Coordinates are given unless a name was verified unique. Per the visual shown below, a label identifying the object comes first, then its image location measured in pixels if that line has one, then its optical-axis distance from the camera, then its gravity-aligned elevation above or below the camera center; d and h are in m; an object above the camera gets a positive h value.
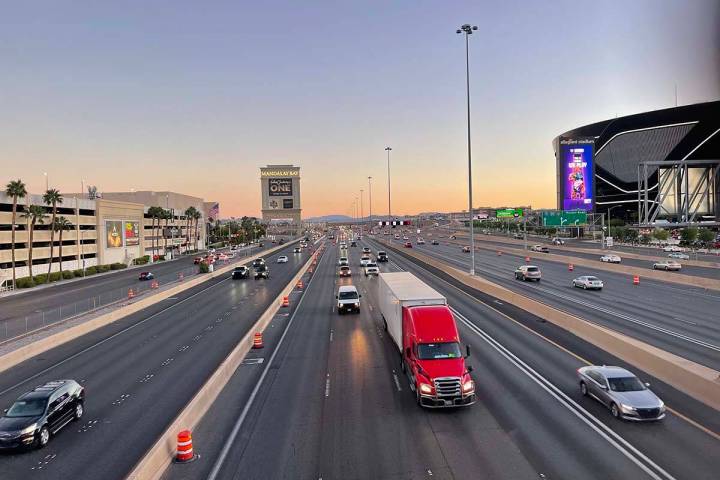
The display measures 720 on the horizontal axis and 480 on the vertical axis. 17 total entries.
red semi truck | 16.09 -4.50
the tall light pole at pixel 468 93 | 47.03 +12.72
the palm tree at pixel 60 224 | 72.19 +1.19
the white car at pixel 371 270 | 62.72 -5.54
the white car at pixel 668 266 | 55.16 -5.01
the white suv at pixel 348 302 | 35.60 -5.41
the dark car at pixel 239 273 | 64.88 -5.84
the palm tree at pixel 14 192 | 64.31 +5.36
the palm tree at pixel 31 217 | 66.50 +2.14
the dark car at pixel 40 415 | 13.91 -5.48
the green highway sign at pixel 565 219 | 90.31 +0.79
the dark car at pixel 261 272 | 63.78 -5.68
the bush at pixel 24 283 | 61.50 -6.25
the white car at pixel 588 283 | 46.36 -5.70
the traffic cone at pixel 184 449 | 13.06 -5.80
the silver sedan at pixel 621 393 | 14.82 -5.44
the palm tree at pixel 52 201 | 71.12 +4.58
